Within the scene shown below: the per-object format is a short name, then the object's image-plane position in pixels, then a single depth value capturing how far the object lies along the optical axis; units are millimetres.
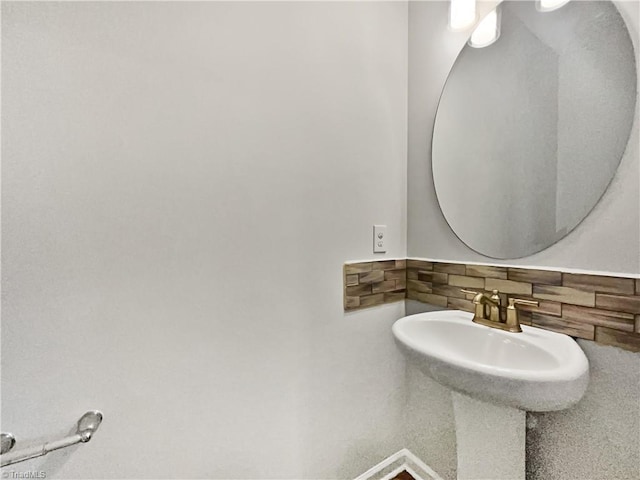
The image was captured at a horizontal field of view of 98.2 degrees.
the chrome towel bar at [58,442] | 625
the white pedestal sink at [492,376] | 644
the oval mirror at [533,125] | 784
